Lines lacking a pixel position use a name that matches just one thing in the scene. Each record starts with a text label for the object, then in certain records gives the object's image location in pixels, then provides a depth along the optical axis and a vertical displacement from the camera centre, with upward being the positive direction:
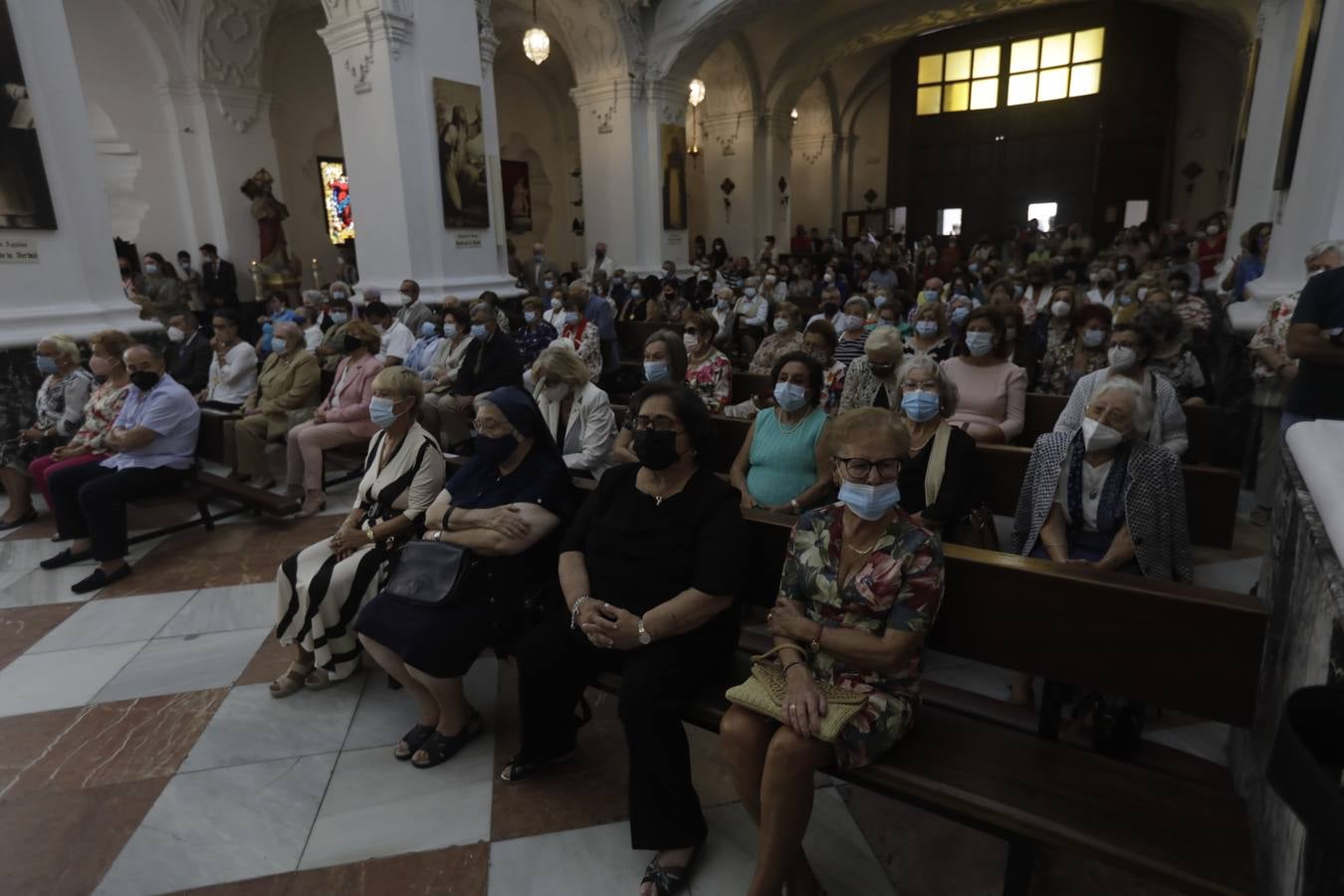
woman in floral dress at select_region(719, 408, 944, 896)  1.76 -0.94
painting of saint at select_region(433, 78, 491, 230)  8.59 +1.20
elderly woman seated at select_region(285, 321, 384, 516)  5.09 -1.09
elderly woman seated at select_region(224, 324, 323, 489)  5.22 -1.01
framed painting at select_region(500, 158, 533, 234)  17.19 +1.41
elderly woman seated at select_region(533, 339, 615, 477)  4.00 -0.81
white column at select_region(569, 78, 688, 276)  12.47 +1.54
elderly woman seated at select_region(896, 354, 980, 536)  2.91 -0.82
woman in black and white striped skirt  2.82 -1.10
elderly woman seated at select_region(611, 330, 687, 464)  4.14 -0.55
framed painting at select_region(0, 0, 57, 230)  5.44 +0.79
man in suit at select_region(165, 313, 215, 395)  6.50 -0.81
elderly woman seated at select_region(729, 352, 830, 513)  3.19 -0.83
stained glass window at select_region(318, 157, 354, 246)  13.66 +1.11
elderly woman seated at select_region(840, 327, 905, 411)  3.75 -0.63
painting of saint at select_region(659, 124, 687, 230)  12.88 +1.37
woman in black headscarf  2.48 -1.08
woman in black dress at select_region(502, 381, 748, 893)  2.03 -1.03
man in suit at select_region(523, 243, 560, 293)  12.58 -0.20
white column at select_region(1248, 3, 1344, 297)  4.56 +0.42
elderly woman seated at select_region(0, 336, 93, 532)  4.94 -0.94
